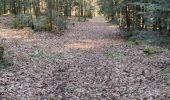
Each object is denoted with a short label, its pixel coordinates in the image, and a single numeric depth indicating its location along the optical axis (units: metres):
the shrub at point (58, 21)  21.61
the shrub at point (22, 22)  19.87
